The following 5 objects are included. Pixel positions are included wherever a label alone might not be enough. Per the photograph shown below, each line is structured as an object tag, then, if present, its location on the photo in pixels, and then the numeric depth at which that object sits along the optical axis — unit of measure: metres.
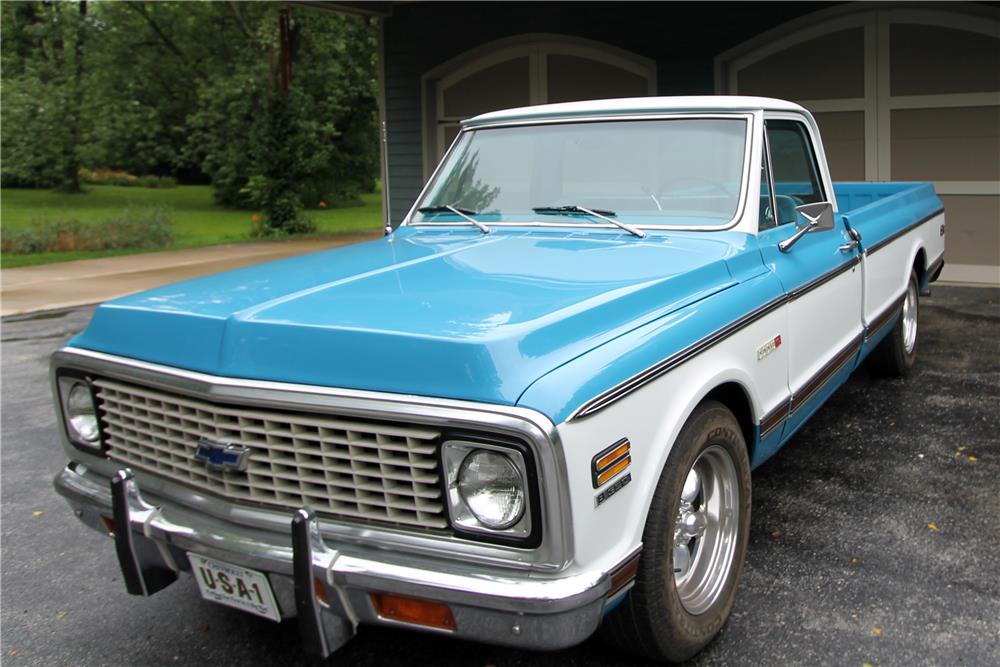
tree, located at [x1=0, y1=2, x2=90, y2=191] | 27.11
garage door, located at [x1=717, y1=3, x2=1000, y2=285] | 9.59
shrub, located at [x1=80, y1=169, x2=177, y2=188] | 39.44
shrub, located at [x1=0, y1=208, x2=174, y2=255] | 16.88
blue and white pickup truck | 2.29
